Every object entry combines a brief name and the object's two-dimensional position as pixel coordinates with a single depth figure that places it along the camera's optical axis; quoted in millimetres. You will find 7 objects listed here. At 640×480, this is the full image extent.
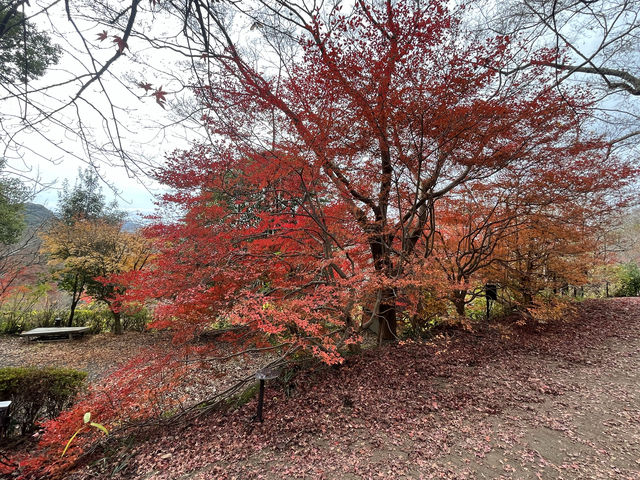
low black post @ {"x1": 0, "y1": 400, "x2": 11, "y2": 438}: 3295
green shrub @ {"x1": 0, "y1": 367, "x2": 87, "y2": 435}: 3775
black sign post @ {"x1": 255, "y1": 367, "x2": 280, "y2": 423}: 3363
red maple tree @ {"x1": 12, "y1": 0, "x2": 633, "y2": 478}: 4117
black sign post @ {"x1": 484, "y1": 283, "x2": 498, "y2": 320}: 6946
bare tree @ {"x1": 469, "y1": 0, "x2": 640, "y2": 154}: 4742
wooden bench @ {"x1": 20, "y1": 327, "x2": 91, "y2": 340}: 9016
